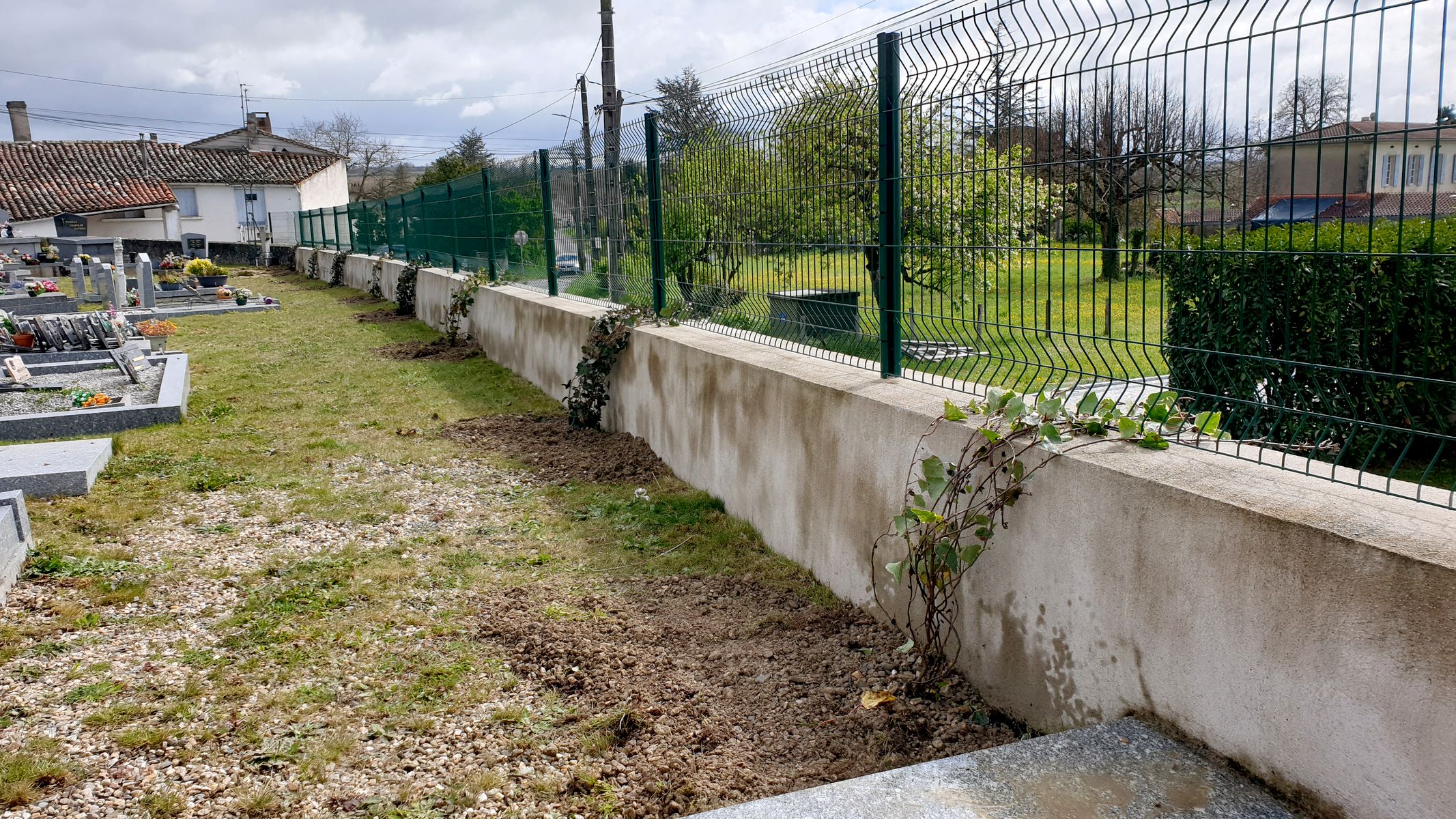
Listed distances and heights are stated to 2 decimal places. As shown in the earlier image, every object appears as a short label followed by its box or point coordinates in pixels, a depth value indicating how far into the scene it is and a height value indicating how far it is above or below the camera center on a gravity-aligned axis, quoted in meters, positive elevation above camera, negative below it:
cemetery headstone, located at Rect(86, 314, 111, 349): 11.43 -0.60
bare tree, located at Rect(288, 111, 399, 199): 75.81 +8.94
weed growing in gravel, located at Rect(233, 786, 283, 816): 2.97 -1.54
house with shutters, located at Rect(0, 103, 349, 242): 42.56 +4.24
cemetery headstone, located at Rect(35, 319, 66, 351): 11.15 -0.61
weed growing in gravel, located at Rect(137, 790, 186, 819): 2.96 -1.53
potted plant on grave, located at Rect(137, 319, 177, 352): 12.47 -0.65
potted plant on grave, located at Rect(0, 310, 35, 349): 11.01 -0.62
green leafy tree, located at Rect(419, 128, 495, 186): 46.06 +5.21
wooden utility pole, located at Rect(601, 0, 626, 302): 7.59 +0.44
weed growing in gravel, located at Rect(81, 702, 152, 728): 3.49 -1.50
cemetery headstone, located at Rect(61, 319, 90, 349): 11.31 -0.61
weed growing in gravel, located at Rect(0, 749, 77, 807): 3.02 -1.50
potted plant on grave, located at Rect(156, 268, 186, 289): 22.06 -0.05
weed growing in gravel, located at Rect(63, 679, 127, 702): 3.66 -1.49
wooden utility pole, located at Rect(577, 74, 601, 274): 8.16 +0.39
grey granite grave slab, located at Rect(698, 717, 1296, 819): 2.30 -1.24
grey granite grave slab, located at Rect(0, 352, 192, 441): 7.94 -1.13
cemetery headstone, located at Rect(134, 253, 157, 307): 18.80 -0.11
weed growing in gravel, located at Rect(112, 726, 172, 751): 3.33 -1.50
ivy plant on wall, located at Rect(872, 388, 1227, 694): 3.05 -0.71
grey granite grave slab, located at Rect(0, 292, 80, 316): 15.90 -0.38
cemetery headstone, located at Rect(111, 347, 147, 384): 10.20 -0.86
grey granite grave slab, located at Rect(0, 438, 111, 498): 6.14 -1.15
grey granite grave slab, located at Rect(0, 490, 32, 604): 4.70 -1.22
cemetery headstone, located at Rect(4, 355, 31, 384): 9.59 -0.84
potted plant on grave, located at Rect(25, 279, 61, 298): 17.06 -0.12
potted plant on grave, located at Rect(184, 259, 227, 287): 22.03 +0.05
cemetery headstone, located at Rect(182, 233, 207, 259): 33.56 +1.00
